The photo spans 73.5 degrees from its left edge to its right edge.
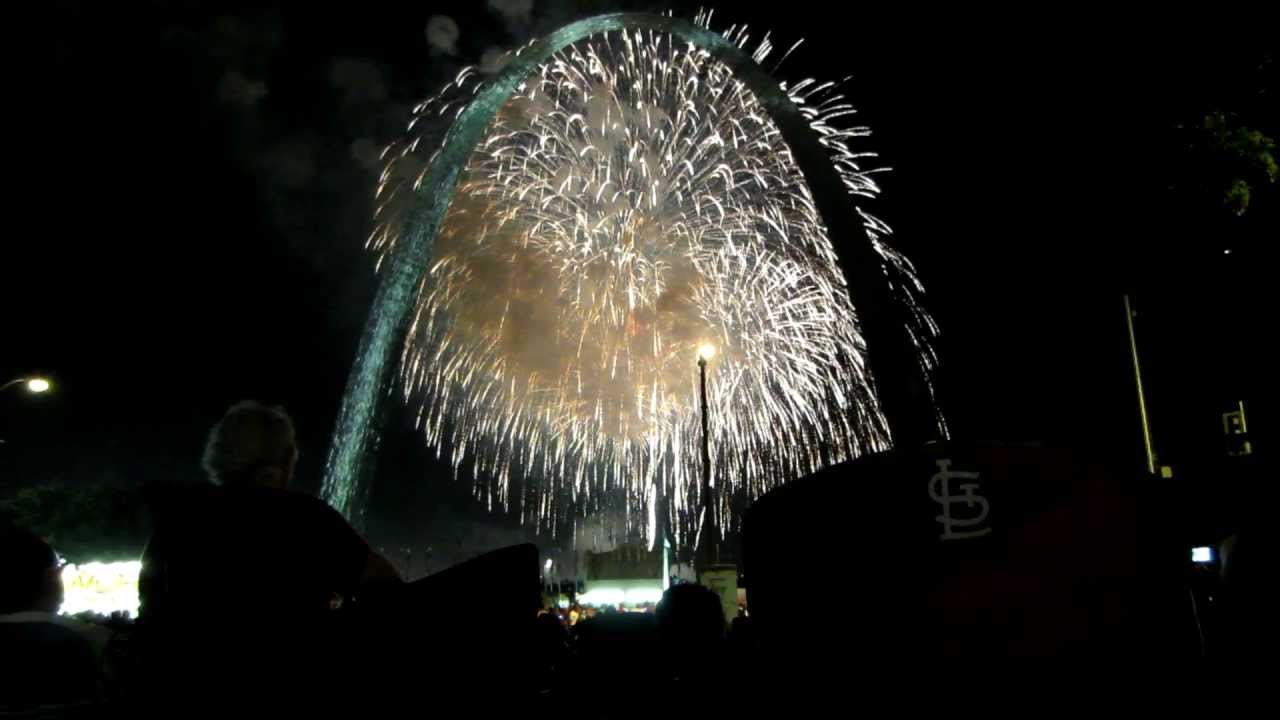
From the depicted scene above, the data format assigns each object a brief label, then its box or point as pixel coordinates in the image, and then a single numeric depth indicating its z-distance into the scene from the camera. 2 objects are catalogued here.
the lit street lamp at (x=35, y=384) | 17.47
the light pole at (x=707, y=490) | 19.38
